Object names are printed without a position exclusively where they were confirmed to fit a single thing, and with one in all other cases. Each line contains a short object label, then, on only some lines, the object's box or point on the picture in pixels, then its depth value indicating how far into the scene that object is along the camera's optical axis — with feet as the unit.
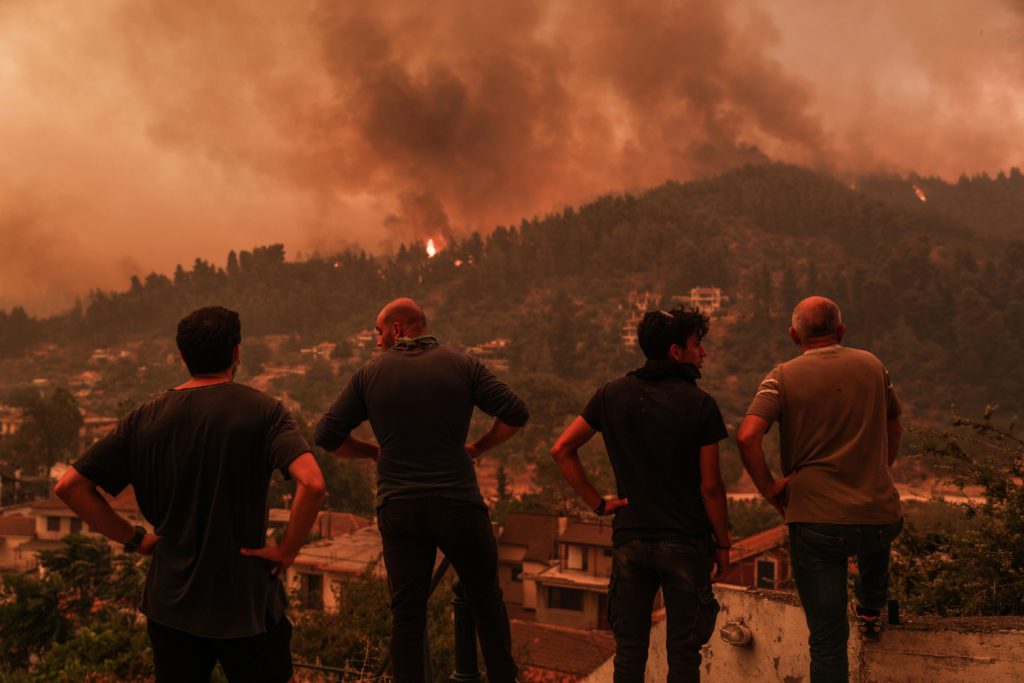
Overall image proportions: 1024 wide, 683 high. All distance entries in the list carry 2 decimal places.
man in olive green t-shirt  10.66
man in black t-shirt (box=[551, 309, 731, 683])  10.33
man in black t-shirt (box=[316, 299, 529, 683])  10.82
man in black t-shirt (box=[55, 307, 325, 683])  8.39
